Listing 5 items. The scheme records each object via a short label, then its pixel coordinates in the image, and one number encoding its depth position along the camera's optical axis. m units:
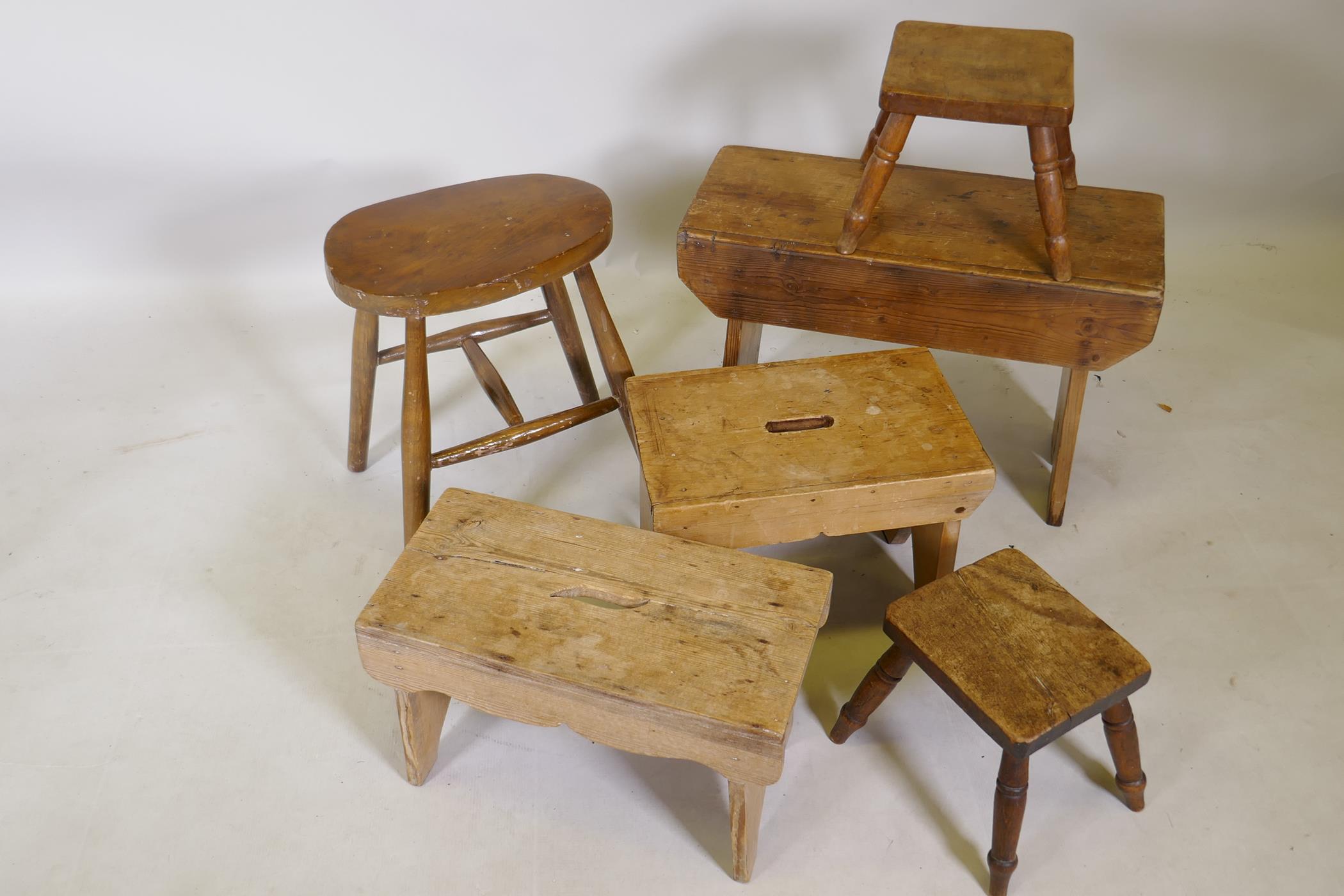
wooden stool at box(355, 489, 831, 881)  1.54
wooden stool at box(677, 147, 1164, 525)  2.11
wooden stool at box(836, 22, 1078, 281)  1.94
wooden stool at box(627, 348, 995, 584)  1.84
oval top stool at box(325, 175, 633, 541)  1.93
